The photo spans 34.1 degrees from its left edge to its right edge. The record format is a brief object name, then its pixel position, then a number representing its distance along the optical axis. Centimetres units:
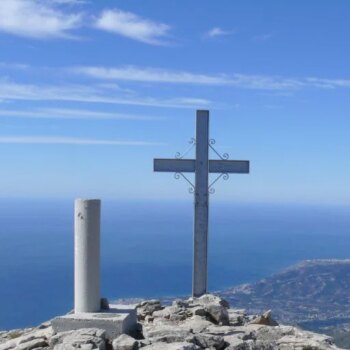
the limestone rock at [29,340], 974
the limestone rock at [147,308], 1262
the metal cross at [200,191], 1458
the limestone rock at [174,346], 871
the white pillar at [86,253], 1056
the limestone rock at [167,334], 945
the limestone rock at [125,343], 907
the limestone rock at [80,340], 885
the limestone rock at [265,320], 1179
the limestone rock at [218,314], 1152
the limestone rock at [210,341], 929
